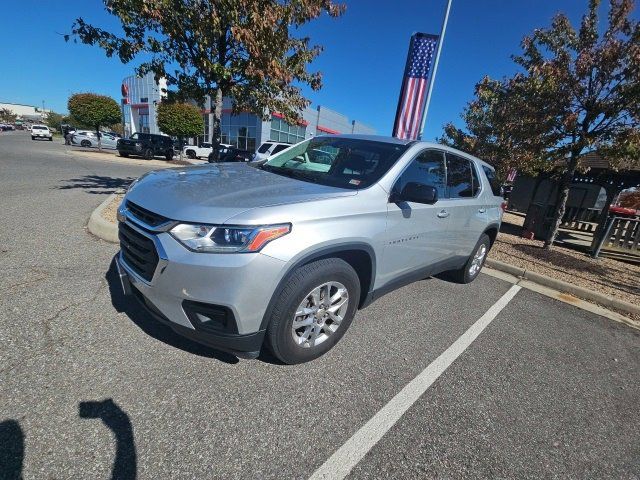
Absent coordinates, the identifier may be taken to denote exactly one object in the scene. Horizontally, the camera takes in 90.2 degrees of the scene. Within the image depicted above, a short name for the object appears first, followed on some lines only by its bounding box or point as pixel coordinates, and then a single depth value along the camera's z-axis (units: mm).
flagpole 9016
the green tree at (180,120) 30859
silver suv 1911
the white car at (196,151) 27672
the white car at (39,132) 35906
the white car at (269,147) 14055
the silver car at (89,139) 28766
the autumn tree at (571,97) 5477
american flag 9227
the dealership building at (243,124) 35250
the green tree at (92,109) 25328
